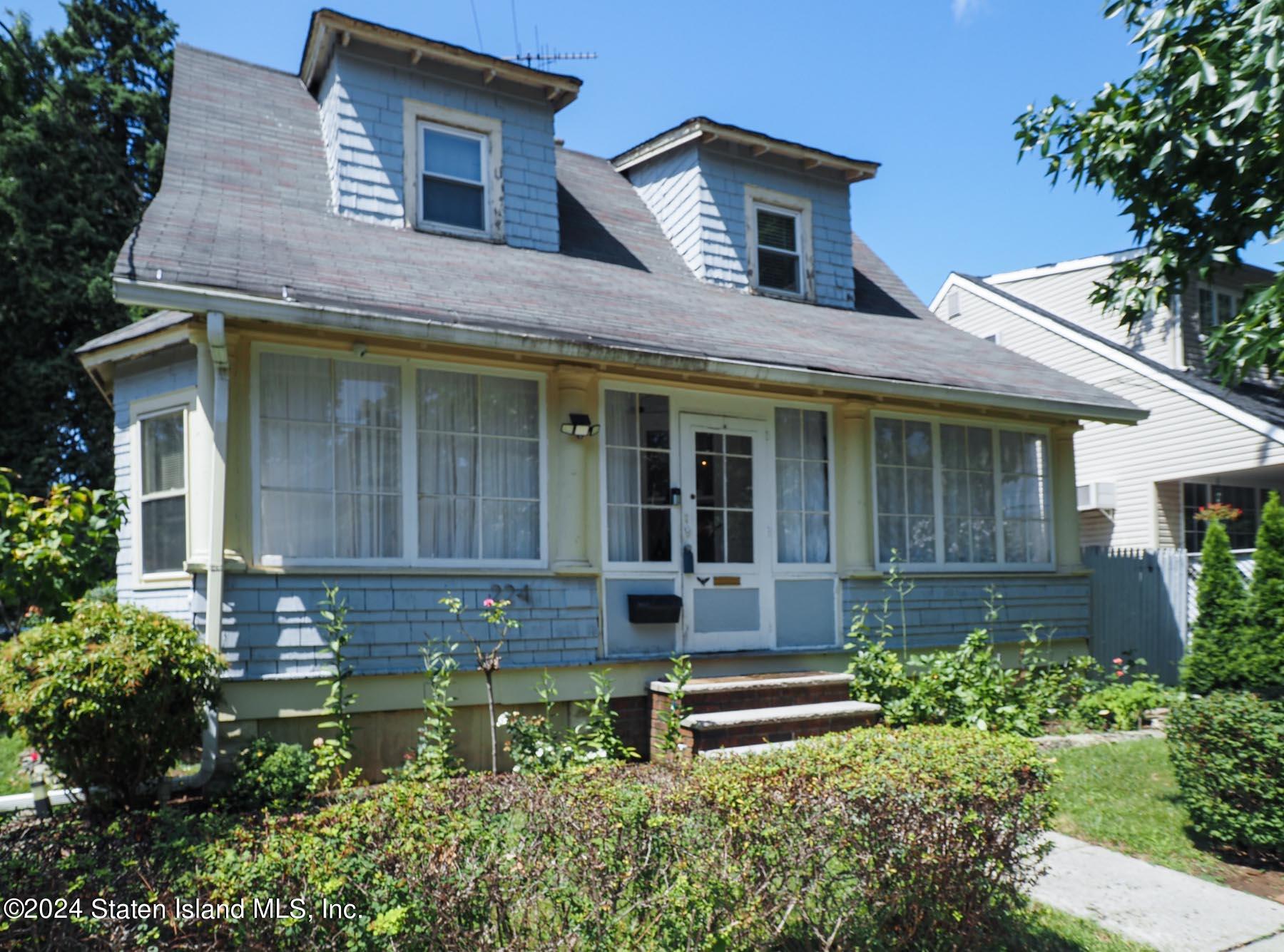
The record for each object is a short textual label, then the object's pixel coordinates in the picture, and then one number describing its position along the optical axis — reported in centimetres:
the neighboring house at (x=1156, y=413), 1572
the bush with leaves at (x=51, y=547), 622
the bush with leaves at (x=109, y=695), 549
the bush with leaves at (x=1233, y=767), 551
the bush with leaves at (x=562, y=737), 694
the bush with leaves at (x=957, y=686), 839
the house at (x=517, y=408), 715
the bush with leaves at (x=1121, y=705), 923
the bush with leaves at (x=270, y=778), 621
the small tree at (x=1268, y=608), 830
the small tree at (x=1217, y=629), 909
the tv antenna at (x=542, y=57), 1375
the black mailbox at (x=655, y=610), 850
